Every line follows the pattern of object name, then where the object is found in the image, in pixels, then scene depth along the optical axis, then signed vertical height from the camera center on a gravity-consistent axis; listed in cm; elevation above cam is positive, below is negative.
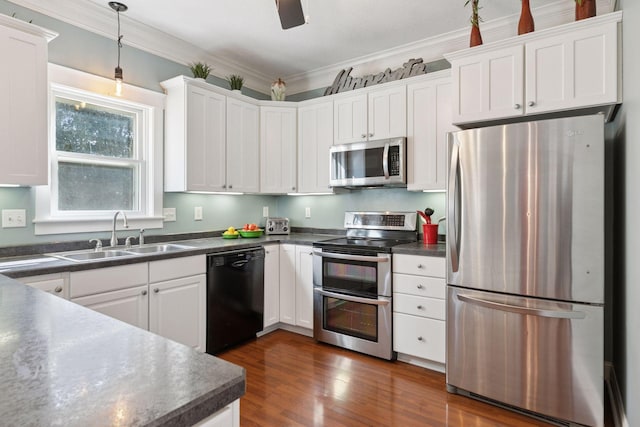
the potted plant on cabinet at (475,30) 258 +131
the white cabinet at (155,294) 220 -55
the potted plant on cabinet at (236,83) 358 +129
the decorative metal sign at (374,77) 322 +128
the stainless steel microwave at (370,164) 311 +44
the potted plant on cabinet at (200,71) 326 +128
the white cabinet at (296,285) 332 -69
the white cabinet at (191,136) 309 +67
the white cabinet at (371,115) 316 +89
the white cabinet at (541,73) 208 +88
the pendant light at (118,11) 265 +130
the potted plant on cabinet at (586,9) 222 +125
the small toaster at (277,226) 396 -15
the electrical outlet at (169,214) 325 -2
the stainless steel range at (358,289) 285 -64
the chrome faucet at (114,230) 277 -14
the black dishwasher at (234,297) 289 -72
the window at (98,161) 260 +40
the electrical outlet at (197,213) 351 -1
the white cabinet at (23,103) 203 +63
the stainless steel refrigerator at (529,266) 195 -31
